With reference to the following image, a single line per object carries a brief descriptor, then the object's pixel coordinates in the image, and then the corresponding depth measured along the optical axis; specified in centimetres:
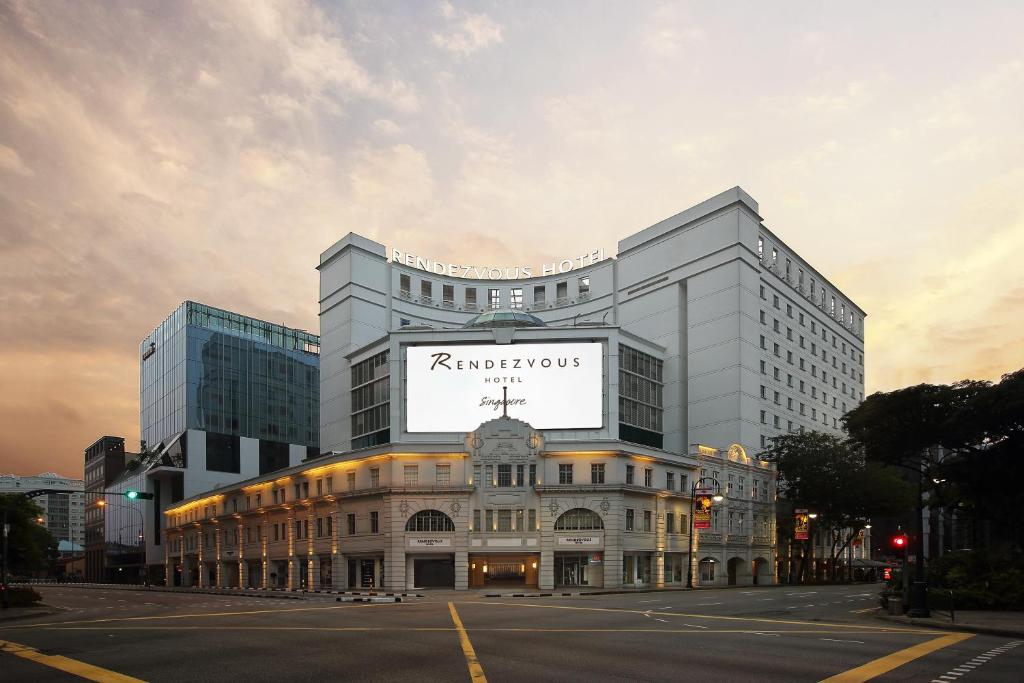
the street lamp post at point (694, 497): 7157
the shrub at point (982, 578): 3603
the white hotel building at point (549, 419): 7200
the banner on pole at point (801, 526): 8602
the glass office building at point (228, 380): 12850
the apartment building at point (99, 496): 15512
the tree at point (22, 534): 5703
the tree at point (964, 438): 4344
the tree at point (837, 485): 8956
